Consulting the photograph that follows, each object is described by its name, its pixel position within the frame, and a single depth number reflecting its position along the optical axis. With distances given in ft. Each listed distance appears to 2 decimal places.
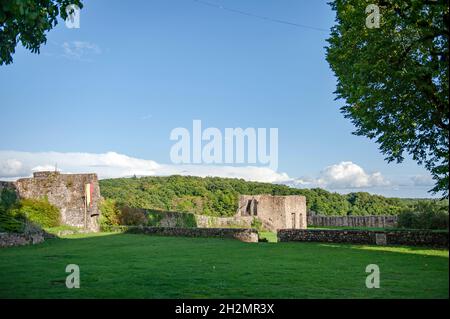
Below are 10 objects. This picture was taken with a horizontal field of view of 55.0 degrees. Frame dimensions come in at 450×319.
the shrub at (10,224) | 69.21
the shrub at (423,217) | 76.54
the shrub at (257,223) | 136.15
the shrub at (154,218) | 109.81
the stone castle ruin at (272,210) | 138.31
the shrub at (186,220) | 116.88
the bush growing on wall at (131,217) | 106.22
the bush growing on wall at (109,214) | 103.86
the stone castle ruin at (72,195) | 100.63
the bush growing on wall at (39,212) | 91.29
